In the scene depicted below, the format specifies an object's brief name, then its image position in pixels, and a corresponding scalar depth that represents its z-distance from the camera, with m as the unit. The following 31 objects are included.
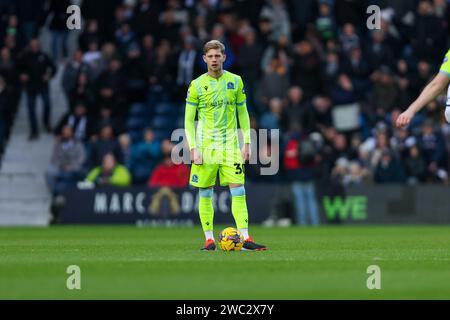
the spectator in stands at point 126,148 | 27.17
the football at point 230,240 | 14.29
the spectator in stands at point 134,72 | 29.27
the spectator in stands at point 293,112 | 26.92
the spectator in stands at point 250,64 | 27.97
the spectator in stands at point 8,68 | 29.03
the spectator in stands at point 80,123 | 28.22
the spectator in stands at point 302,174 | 25.75
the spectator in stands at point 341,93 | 27.78
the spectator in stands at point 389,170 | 26.14
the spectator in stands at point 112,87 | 28.69
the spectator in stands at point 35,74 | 28.36
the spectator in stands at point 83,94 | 28.80
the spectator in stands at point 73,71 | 28.98
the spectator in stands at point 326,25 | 29.03
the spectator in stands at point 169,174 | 26.22
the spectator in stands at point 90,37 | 29.36
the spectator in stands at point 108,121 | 28.27
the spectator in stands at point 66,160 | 27.22
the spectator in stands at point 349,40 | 28.08
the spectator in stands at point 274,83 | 28.00
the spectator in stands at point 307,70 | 27.97
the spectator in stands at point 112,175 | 26.56
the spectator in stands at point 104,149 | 27.19
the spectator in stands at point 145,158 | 27.06
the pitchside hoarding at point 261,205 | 25.81
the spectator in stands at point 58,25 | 29.83
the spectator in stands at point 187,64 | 28.11
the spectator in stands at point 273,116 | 27.02
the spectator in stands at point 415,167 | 26.50
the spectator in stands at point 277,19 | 30.03
